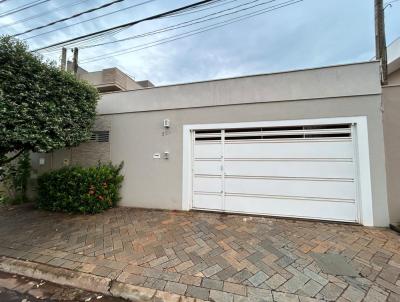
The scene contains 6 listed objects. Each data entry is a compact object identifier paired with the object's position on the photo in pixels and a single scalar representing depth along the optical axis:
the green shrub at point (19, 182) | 6.62
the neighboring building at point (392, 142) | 4.20
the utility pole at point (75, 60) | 10.40
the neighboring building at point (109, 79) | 12.12
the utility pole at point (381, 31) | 5.55
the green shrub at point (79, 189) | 5.27
